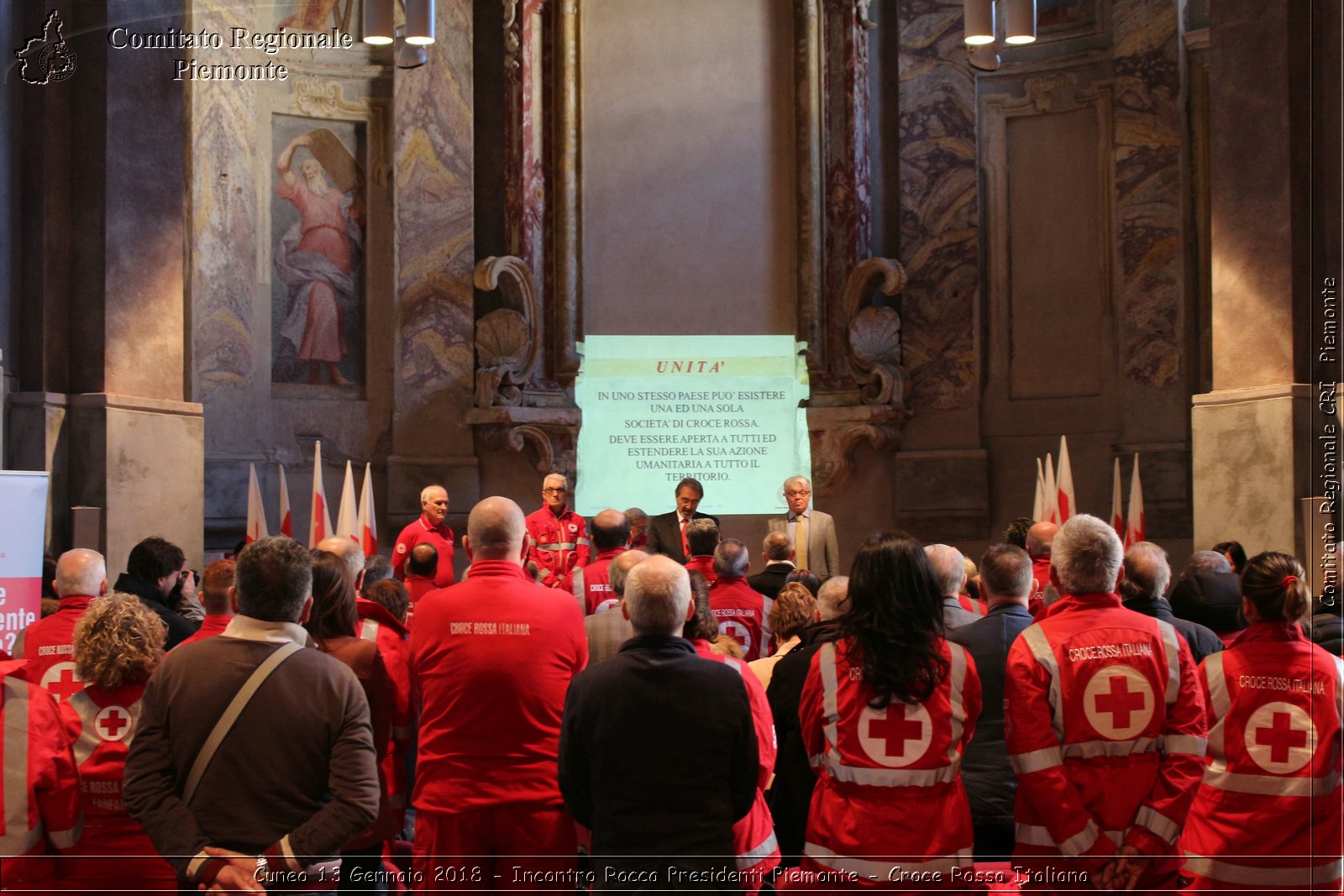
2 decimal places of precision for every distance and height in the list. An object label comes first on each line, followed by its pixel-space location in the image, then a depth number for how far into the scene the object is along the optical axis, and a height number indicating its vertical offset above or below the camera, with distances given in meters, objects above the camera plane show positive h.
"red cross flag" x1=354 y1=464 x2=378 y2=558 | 9.99 -0.37
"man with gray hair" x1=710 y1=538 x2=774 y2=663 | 5.59 -0.57
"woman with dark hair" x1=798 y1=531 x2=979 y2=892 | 3.44 -0.70
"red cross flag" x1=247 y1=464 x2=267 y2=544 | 9.72 -0.27
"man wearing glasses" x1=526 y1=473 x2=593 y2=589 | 8.53 -0.43
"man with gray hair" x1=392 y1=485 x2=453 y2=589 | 8.40 -0.39
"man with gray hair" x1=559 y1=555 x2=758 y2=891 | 3.37 -0.74
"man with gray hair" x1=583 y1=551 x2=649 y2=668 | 4.71 -0.58
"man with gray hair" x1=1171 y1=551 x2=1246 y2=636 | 5.21 -0.53
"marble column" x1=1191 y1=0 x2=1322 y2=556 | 8.30 +1.14
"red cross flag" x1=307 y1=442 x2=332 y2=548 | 9.74 -0.28
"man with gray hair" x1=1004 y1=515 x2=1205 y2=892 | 3.57 -0.76
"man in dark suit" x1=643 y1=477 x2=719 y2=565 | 8.58 -0.36
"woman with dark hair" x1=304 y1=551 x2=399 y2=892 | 4.25 -0.52
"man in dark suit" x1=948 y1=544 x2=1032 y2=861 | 4.02 -0.63
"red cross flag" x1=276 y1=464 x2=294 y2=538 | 10.10 -0.32
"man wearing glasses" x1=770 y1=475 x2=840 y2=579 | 8.92 -0.47
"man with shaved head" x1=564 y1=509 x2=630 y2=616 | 6.34 -0.47
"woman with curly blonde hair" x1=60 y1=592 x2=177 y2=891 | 3.71 -0.72
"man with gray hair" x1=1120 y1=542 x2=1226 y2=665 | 4.61 -0.46
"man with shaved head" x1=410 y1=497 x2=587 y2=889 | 3.88 -0.78
